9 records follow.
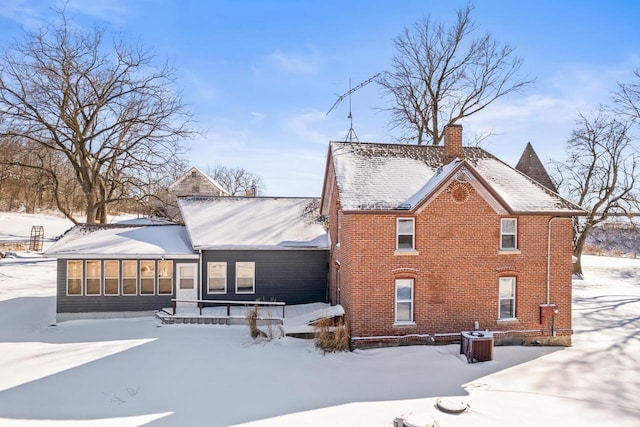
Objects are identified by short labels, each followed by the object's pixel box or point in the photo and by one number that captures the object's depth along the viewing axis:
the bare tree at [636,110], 27.08
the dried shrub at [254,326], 13.84
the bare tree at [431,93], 29.50
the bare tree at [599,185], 28.55
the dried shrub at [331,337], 12.99
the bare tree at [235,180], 77.62
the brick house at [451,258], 13.57
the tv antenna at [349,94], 18.85
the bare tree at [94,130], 26.33
